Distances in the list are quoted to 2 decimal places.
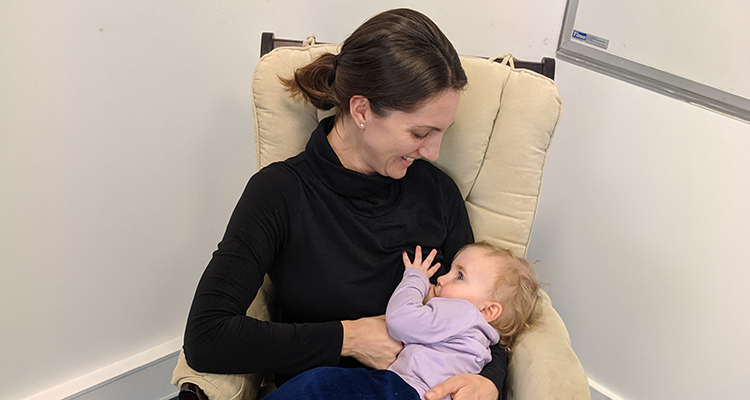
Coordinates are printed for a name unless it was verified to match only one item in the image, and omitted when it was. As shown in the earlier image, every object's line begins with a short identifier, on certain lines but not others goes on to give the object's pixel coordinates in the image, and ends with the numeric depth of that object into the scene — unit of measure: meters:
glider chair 1.51
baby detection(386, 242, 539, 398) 1.28
